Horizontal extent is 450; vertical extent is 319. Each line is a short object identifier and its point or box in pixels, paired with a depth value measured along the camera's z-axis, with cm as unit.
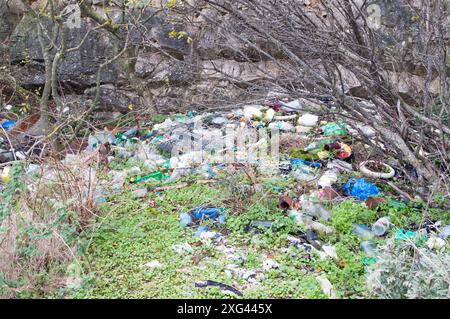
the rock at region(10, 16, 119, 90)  634
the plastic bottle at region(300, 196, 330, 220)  322
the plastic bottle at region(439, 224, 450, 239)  295
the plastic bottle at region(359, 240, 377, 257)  276
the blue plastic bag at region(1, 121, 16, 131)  575
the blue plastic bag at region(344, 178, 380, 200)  356
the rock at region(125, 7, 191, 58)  615
